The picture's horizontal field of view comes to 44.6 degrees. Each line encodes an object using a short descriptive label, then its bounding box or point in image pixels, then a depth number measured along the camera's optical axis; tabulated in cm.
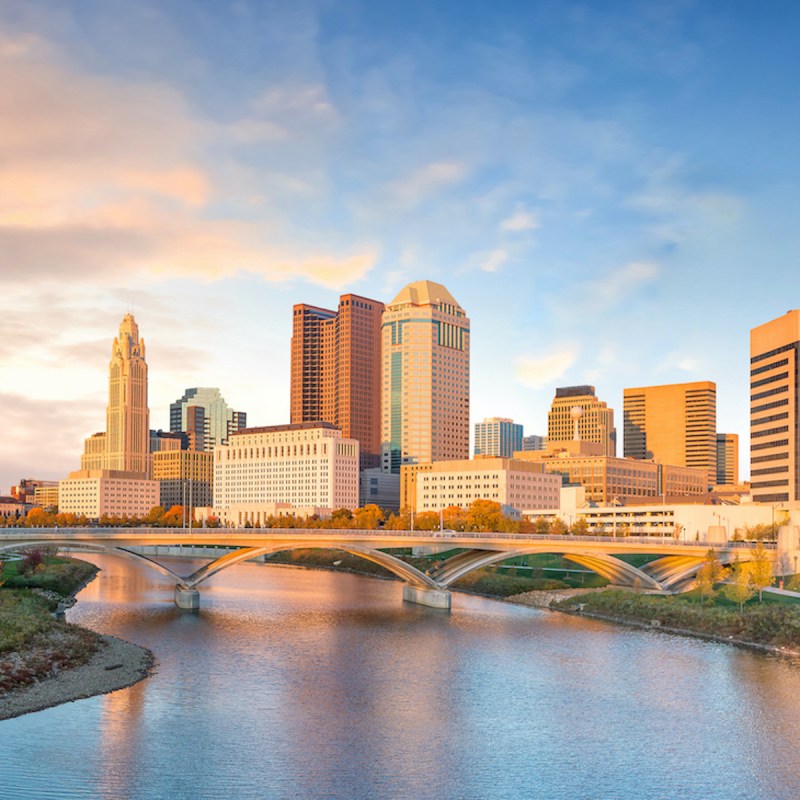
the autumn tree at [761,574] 9250
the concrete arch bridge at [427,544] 10350
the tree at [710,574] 9919
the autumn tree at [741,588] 8825
